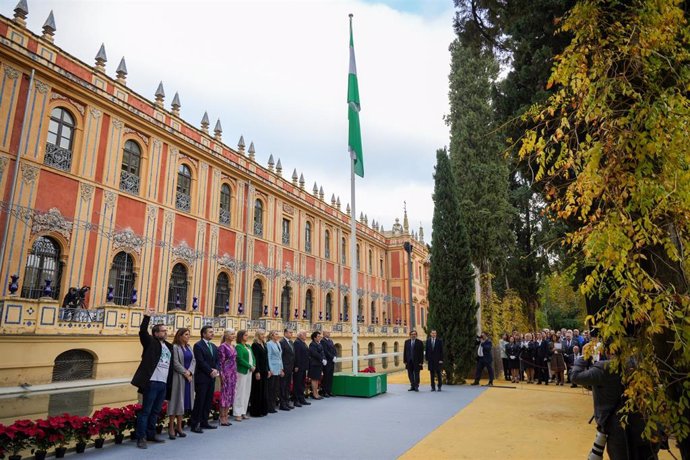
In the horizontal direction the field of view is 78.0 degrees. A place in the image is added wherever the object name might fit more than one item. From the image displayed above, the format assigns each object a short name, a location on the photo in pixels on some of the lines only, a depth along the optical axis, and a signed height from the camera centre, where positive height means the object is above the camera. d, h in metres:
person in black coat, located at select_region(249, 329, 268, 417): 8.05 -1.06
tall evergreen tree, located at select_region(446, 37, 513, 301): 16.52 +6.47
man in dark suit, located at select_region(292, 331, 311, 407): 9.27 -0.94
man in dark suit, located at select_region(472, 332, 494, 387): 13.32 -0.99
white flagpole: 10.66 +1.66
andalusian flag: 11.55 +5.57
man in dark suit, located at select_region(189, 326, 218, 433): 6.82 -0.90
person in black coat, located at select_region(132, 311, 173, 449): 5.94 -0.75
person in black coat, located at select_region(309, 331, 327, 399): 10.03 -0.91
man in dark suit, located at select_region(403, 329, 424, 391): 11.48 -0.83
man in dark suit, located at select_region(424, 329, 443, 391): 11.69 -0.78
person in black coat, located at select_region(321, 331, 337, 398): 10.49 -1.11
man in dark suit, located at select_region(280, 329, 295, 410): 8.74 -0.90
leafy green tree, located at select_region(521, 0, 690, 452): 2.63 +1.04
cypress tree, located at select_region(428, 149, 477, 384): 13.84 +1.50
